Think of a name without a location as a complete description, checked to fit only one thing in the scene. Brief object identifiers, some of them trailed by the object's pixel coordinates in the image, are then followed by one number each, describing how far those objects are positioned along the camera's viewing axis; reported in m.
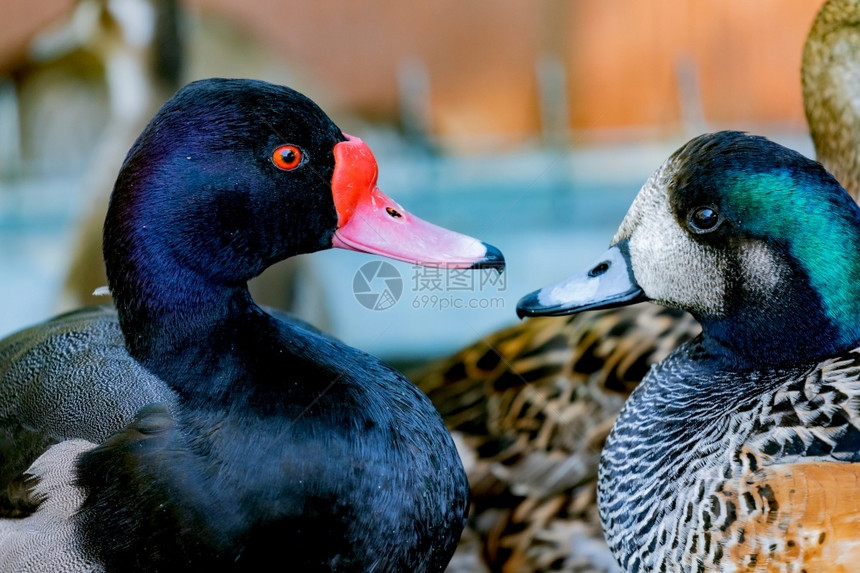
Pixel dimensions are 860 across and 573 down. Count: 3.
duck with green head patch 2.00
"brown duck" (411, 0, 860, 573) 2.13
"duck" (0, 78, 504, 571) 2.01
